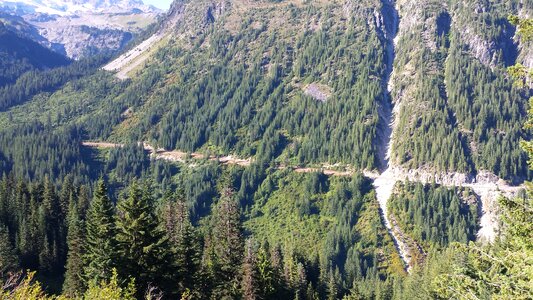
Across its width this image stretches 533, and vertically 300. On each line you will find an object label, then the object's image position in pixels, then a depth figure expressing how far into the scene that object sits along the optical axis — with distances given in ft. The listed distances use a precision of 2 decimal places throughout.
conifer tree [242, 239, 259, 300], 167.63
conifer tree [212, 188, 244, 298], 175.32
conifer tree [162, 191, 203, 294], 145.07
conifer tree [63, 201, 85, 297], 186.29
